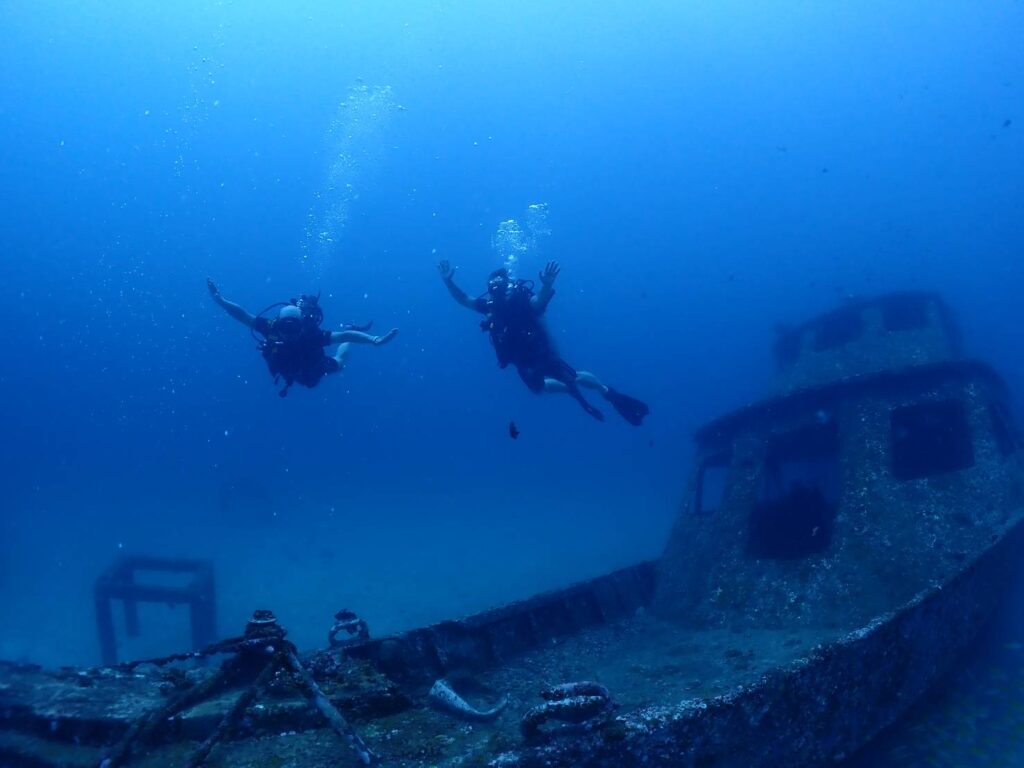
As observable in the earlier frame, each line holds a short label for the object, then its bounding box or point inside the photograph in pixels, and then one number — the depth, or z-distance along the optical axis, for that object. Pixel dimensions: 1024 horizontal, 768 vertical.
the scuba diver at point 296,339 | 9.73
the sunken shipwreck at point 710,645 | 3.27
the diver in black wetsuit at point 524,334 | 10.66
